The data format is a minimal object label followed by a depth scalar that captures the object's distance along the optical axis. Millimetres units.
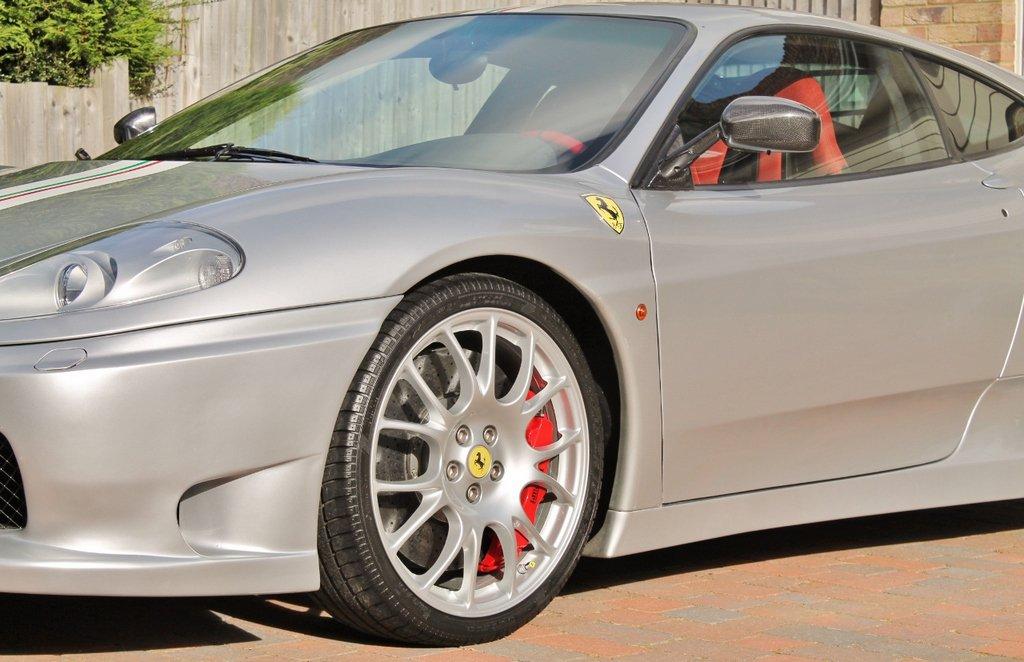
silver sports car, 3078
